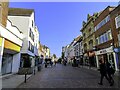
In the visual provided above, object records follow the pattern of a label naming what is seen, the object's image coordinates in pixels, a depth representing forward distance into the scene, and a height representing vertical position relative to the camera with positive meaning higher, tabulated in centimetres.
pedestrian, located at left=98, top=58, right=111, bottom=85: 613 -113
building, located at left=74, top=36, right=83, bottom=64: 2915 +138
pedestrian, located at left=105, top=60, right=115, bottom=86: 614 -117
